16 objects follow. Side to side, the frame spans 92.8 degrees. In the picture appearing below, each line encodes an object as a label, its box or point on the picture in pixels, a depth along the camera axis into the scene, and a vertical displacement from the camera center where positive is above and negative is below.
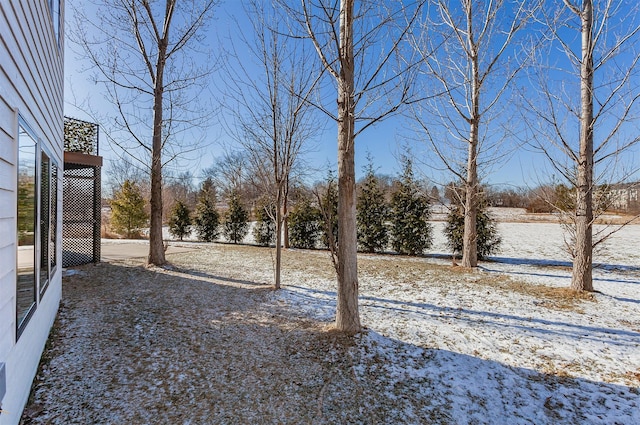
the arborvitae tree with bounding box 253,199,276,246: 12.54 -0.67
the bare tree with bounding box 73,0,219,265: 6.91 +3.46
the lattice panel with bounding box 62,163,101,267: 7.16 +0.00
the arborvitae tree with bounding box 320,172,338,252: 11.20 +0.43
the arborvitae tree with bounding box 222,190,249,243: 13.36 -0.19
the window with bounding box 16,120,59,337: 1.98 -0.06
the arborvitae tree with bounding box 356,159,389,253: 10.52 -0.02
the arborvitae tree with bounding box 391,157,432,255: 9.88 -0.04
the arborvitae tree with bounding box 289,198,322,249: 11.70 -0.34
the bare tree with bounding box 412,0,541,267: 6.40 +3.13
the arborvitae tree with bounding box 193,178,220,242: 13.83 -0.25
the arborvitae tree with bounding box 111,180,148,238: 13.80 +0.15
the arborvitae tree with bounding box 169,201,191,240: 14.06 -0.25
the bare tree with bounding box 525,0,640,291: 4.91 +1.40
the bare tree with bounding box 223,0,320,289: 5.07 +1.86
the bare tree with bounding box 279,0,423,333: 3.38 +1.40
